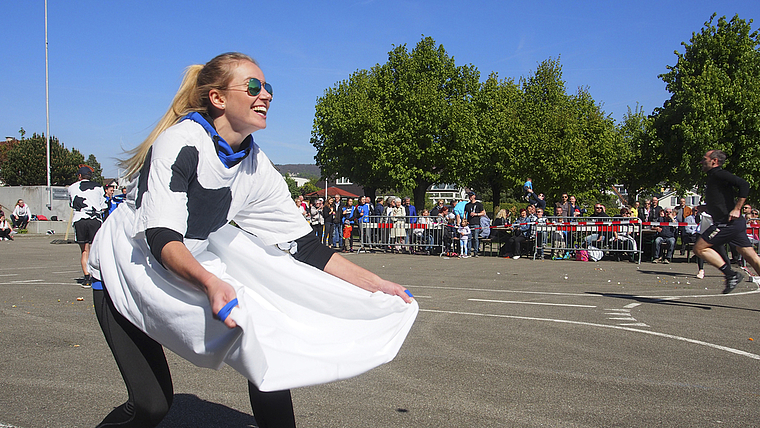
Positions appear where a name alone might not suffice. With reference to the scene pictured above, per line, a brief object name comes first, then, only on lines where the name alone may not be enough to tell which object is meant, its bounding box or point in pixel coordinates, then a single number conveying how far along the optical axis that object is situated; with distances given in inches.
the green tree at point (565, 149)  1624.0
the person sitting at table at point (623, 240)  686.5
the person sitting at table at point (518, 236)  738.2
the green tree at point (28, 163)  2507.4
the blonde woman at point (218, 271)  86.2
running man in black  344.2
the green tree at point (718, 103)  1248.8
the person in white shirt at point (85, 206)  413.4
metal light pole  1736.0
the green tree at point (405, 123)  1614.2
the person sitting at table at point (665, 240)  680.4
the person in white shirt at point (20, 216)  1301.7
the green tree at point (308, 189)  4670.5
